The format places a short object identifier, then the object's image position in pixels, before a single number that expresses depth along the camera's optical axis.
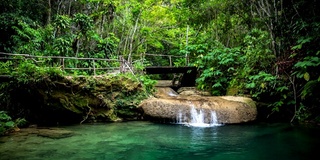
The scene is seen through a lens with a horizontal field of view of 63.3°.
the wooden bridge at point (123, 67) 13.20
